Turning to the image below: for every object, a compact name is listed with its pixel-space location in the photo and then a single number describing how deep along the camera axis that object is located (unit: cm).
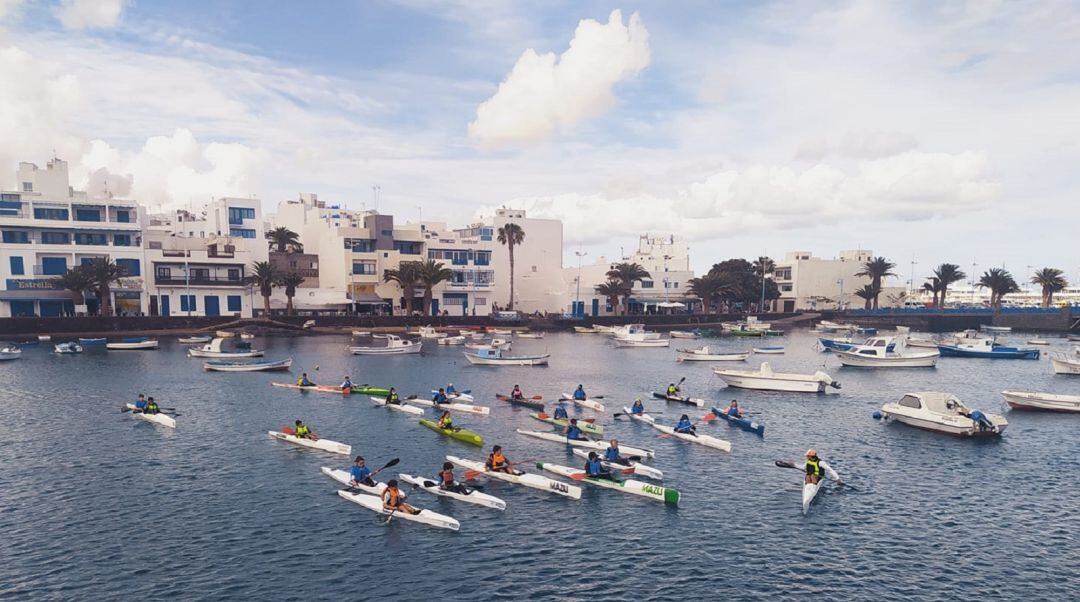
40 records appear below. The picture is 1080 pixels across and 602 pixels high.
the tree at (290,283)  10888
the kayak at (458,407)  4916
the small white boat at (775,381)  5850
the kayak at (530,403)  5097
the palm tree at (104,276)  9556
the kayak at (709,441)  3897
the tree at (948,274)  14962
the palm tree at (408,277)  11488
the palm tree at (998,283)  14575
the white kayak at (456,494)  2919
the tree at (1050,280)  14950
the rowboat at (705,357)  8462
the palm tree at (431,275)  11494
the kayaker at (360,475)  3042
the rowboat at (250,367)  6869
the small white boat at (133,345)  8775
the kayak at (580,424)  4278
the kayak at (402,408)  4900
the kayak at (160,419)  4391
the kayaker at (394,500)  2748
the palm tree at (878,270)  15712
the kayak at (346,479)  2983
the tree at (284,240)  12350
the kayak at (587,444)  3628
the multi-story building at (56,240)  9712
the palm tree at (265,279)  10562
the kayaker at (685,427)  4144
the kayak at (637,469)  3331
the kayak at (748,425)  4319
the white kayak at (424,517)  2680
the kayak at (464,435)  4031
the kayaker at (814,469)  3062
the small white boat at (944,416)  4228
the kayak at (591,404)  5106
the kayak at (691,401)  5269
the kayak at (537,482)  3069
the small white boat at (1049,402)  5072
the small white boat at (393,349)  8530
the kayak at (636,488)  3008
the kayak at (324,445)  3753
